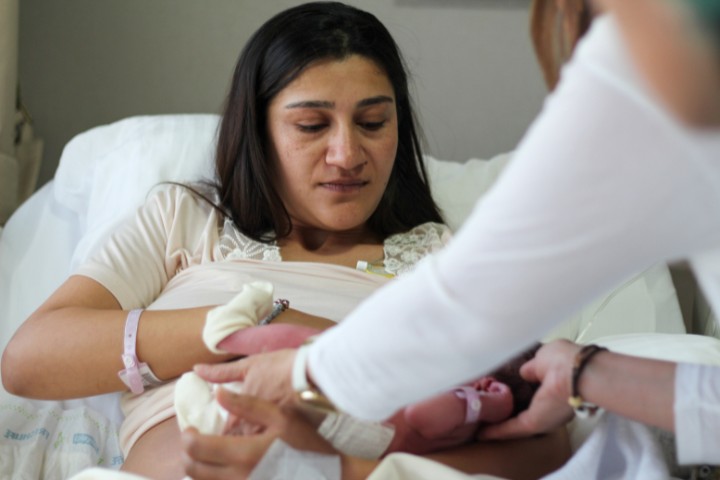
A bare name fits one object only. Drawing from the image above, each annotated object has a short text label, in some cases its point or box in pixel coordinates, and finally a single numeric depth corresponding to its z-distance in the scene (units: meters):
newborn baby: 1.05
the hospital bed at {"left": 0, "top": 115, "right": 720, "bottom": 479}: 1.45
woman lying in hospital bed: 1.36
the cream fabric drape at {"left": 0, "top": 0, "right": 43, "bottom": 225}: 2.13
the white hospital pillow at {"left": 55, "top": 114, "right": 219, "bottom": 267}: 1.93
